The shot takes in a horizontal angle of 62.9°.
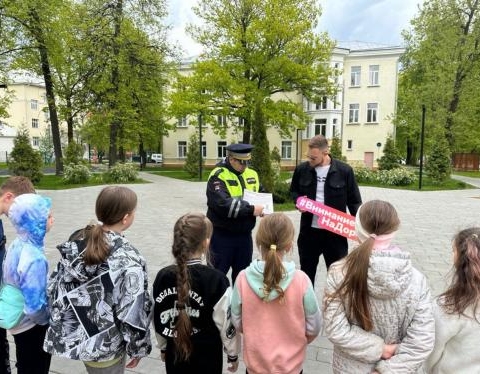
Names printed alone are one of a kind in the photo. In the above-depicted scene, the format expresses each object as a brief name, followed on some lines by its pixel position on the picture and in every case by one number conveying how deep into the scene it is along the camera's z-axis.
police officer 3.74
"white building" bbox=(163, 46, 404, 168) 40.25
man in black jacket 4.13
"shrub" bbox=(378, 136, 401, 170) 25.95
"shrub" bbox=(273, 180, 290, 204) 13.70
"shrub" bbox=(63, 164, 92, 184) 20.91
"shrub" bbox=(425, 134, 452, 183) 21.58
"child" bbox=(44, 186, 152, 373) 2.10
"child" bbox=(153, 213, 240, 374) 2.14
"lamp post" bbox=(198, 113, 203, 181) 23.67
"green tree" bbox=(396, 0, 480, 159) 27.06
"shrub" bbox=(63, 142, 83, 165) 22.31
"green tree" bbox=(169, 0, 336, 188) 25.05
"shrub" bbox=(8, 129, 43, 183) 19.44
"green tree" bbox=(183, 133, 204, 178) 27.67
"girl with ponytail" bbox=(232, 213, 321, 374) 2.17
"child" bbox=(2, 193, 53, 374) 2.29
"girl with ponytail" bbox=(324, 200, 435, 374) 1.90
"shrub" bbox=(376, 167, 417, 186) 21.69
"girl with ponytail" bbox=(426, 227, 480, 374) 1.89
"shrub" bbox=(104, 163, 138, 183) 22.98
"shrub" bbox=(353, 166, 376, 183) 23.68
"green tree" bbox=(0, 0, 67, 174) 18.47
